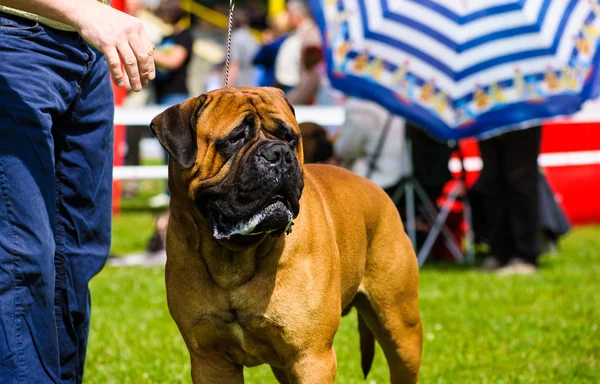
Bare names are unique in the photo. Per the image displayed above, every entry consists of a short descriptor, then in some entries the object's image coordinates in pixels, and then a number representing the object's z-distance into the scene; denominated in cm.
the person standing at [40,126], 282
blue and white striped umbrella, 732
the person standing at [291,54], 1251
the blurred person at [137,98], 1215
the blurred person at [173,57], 1161
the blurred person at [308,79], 1061
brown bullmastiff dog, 306
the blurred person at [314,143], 801
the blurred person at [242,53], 1463
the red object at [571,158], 1073
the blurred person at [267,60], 1298
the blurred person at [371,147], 840
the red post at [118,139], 1133
